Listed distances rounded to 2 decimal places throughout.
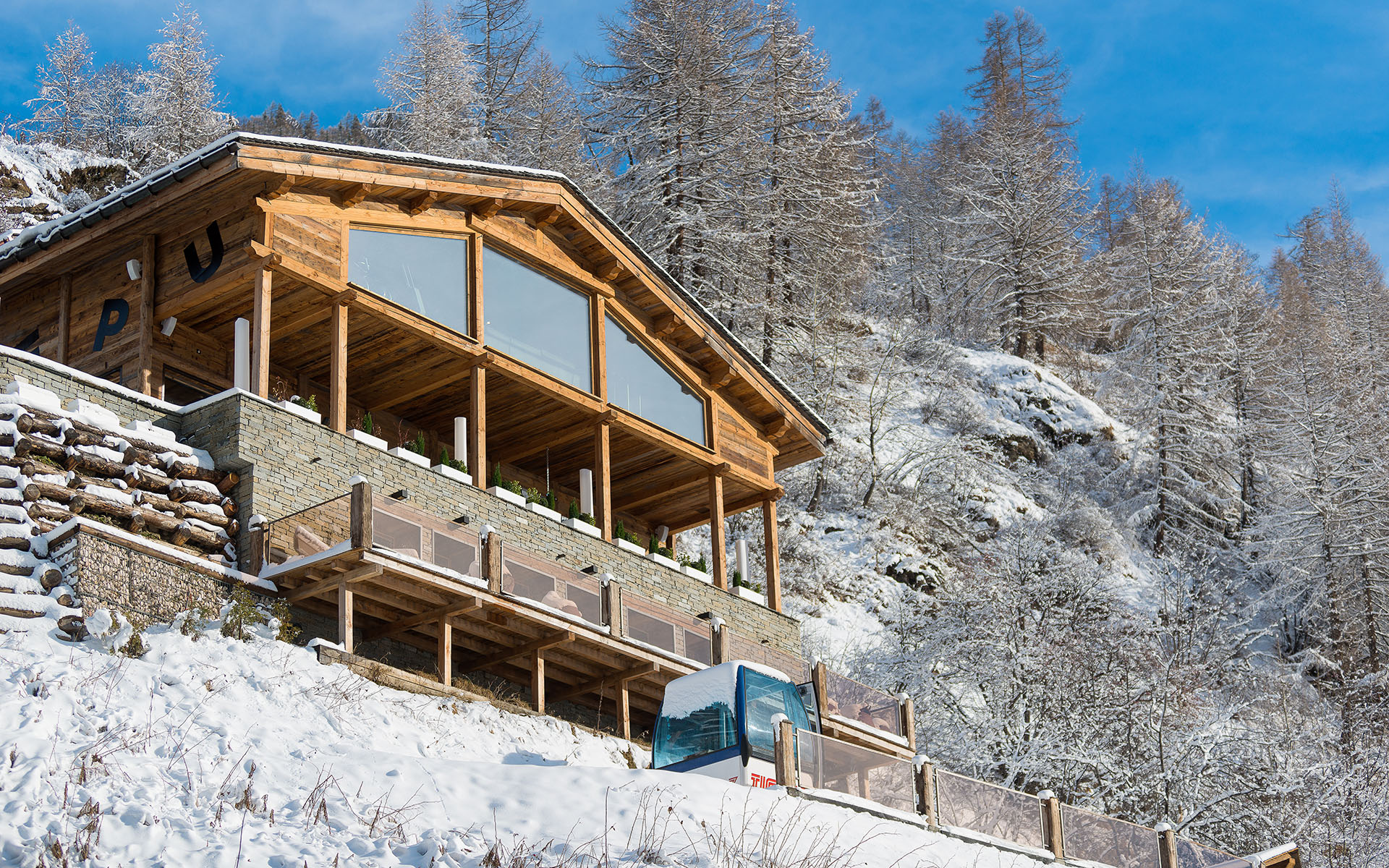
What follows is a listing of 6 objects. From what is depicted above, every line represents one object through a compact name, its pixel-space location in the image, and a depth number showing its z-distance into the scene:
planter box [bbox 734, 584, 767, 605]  26.31
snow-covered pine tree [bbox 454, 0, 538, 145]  55.47
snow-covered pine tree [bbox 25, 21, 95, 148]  68.31
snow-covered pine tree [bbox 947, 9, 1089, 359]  53.50
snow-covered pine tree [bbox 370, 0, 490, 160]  50.38
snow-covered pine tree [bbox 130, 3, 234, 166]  52.19
